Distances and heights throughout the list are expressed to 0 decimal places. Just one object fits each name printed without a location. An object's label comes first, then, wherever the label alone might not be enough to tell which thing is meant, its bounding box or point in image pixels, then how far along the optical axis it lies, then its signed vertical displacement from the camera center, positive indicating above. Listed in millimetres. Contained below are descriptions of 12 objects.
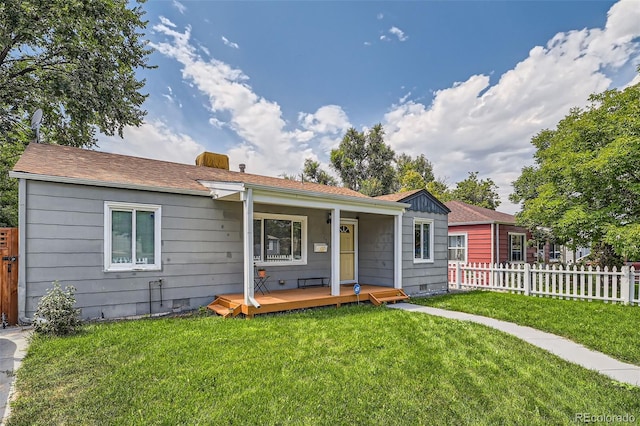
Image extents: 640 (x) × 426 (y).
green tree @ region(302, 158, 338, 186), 26625 +4035
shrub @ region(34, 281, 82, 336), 4645 -1398
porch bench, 8602 -1676
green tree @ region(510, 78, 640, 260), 8742 +1325
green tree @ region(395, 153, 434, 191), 32156 +5738
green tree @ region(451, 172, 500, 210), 29188 +2720
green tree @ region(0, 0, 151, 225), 9391 +5039
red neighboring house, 14000 -758
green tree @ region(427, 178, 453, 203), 28359 +3103
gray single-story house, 5410 -271
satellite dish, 7602 +2397
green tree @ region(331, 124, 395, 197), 26734 +5282
